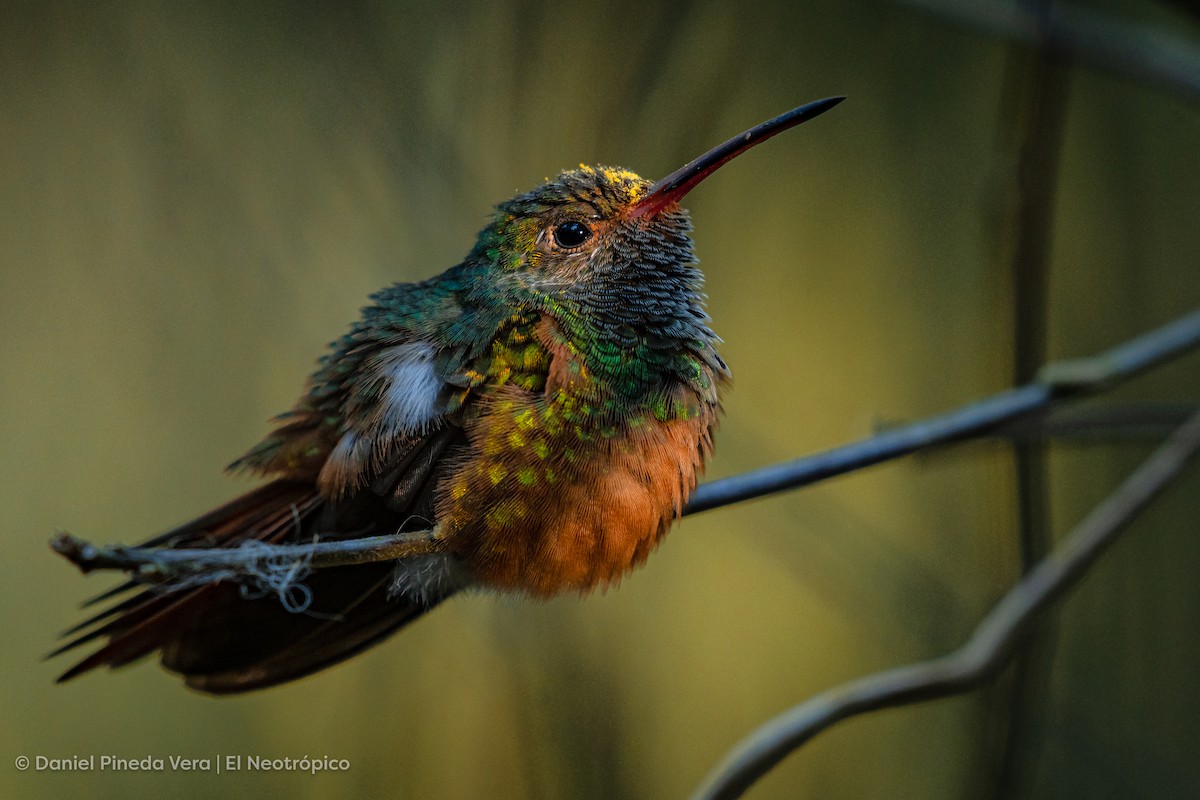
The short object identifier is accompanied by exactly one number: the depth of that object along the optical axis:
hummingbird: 1.57
